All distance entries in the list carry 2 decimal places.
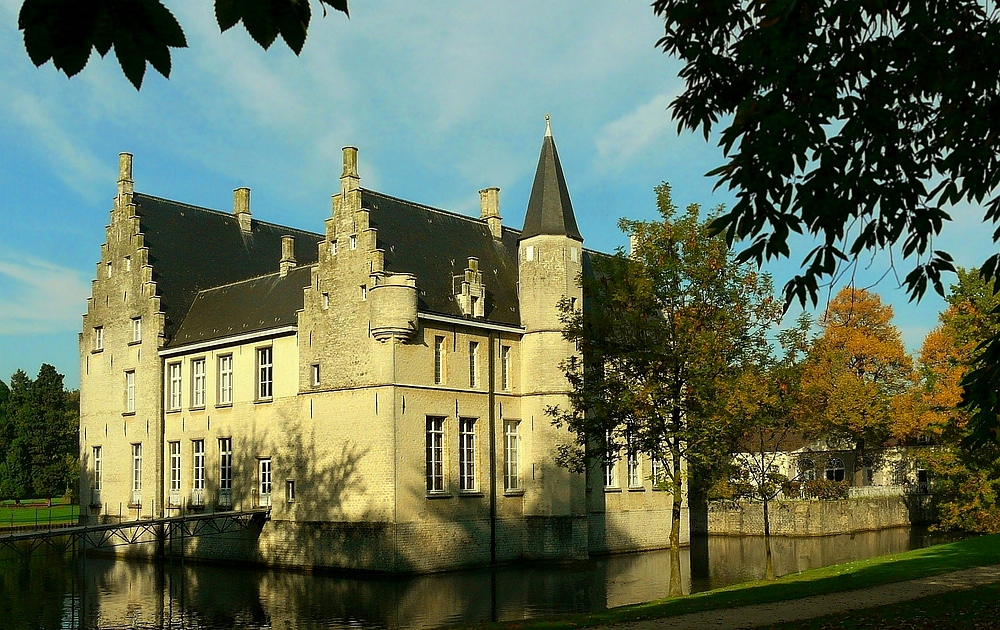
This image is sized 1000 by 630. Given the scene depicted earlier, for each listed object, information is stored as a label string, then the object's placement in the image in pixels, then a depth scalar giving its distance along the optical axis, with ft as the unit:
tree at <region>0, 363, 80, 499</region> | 217.77
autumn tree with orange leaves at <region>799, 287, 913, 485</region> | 155.12
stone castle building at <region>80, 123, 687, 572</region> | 101.19
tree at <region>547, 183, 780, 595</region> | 69.77
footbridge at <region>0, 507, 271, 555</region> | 103.35
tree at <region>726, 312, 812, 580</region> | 70.95
